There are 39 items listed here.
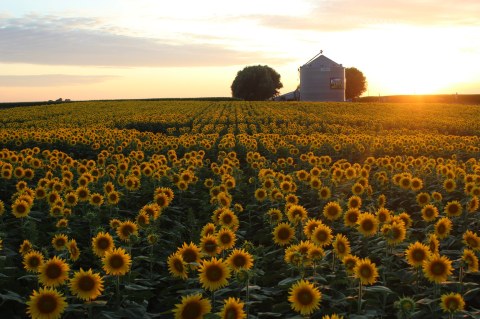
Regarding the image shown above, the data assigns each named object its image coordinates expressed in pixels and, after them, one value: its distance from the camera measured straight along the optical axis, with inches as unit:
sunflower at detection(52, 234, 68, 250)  236.5
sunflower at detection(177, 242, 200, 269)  206.8
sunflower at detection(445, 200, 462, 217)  296.7
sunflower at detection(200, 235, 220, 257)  221.1
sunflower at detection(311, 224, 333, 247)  230.7
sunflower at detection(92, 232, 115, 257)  216.2
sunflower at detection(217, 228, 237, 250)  224.5
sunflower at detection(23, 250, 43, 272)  204.7
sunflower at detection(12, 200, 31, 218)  288.4
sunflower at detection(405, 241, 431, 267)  205.6
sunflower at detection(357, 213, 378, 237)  247.4
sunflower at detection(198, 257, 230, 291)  185.3
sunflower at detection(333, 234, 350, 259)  215.6
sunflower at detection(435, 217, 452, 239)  246.8
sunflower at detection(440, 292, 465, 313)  173.3
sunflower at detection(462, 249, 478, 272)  202.8
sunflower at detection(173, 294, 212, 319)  162.7
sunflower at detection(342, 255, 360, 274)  196.5
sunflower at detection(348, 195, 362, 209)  301.9
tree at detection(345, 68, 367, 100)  4862.2
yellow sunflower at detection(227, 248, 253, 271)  194.2
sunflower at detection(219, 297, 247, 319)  156.8
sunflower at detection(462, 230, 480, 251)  228.4
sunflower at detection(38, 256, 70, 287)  184.5
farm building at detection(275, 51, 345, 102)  3282.5
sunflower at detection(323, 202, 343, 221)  291.3
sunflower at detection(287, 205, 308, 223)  261.0
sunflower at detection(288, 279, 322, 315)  170.6
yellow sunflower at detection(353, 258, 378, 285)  188.5
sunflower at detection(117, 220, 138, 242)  241.5
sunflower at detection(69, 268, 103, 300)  178.2
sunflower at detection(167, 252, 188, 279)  200.5
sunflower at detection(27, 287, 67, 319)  165.8
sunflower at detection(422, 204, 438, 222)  292.9
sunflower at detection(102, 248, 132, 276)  194.7
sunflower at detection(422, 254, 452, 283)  195.0
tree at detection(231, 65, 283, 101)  4005.9
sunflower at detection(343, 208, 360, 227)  270.8
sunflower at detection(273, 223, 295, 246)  247.0
